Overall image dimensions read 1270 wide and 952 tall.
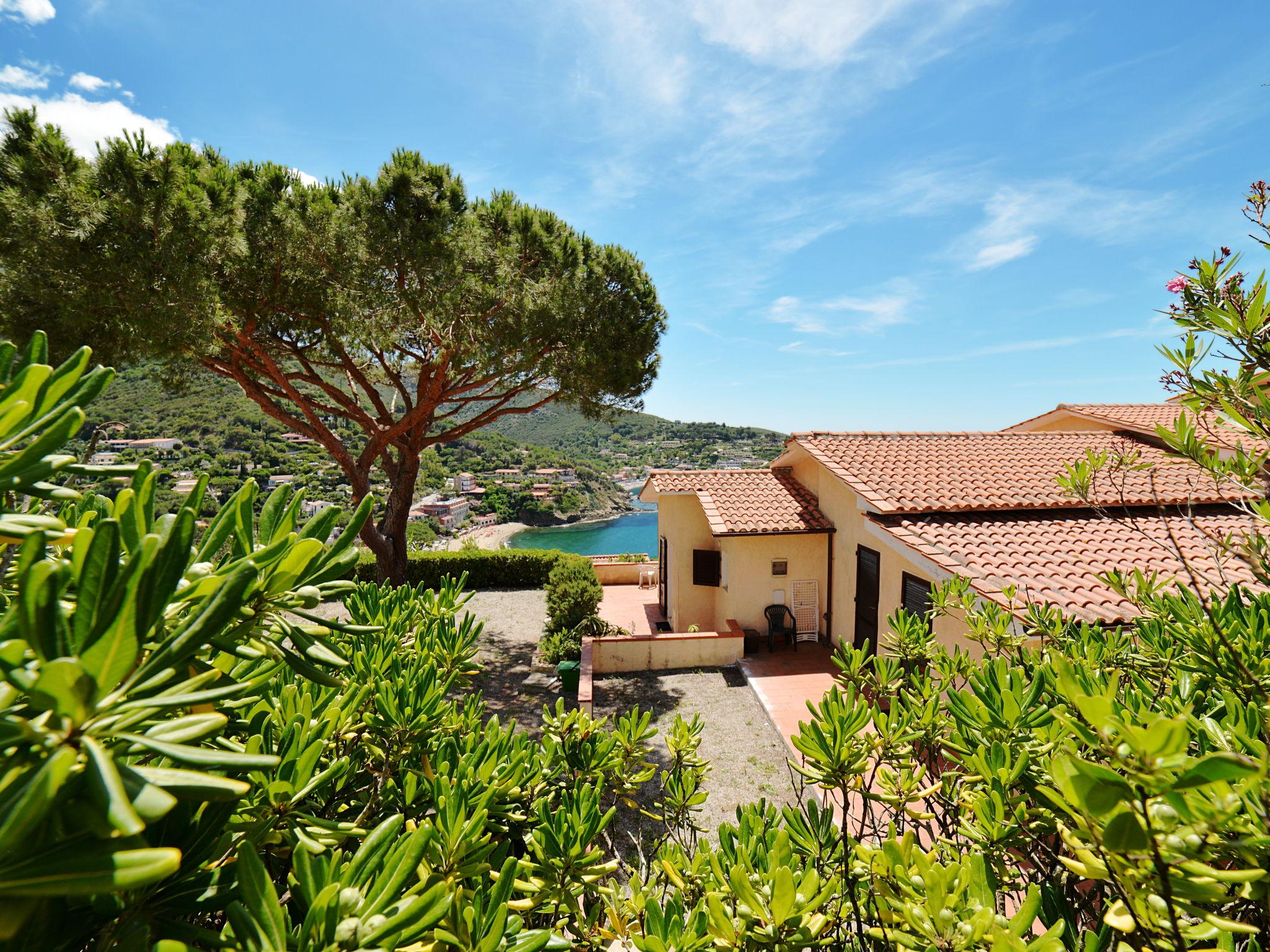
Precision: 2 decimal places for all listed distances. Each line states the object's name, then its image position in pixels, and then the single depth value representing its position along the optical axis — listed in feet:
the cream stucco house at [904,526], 25.03
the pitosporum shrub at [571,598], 40.14
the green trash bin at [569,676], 33.94
